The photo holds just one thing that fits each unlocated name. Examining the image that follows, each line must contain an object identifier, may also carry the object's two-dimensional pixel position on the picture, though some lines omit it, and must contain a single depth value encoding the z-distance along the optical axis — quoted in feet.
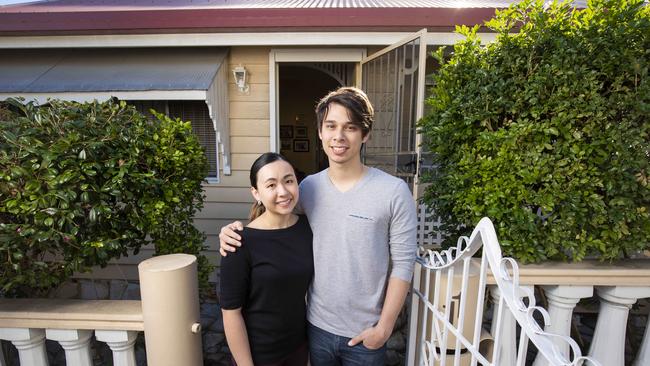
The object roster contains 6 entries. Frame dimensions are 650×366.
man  3.94
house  9.98
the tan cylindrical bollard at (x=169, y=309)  4.28
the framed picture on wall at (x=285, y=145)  30.55
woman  3.95
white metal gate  2.69
